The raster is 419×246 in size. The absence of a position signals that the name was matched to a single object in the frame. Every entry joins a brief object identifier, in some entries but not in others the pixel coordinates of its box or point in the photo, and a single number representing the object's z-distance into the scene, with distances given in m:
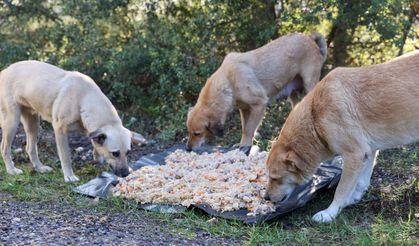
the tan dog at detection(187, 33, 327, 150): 7.43
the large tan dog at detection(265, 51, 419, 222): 5.08
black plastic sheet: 5.06
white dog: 6.21
